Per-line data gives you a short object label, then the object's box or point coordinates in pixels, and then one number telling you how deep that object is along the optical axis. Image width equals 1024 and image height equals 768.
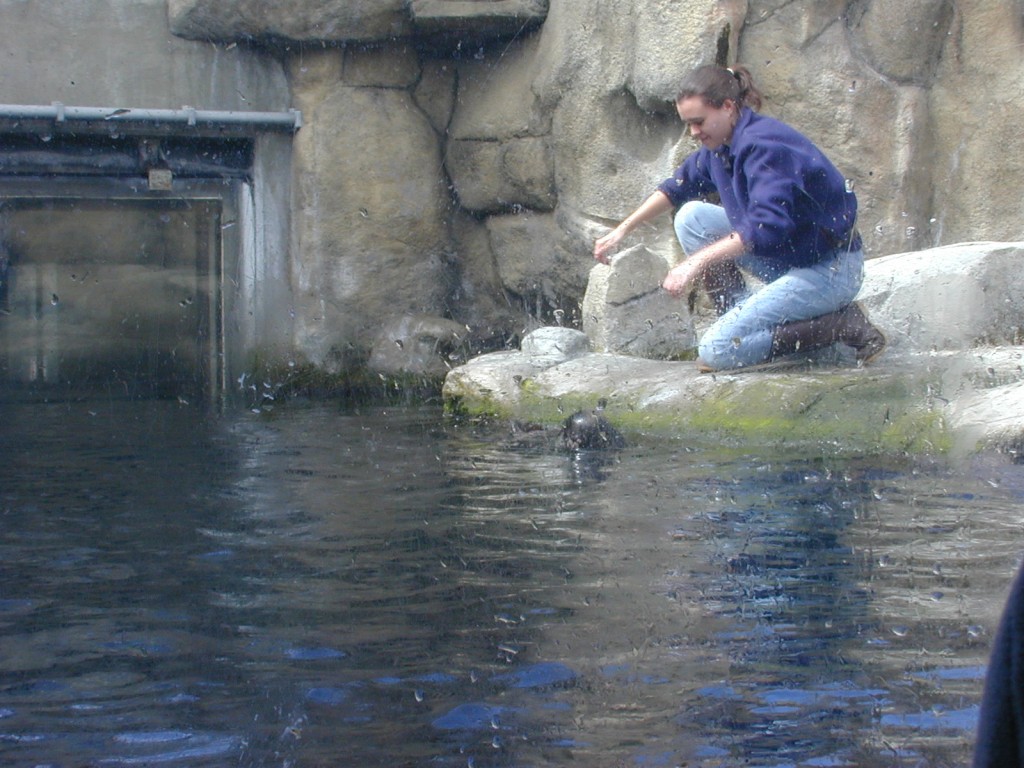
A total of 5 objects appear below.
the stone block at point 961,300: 6.04
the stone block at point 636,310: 6.84
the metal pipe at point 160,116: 8.10
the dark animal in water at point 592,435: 5.22
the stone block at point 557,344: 6.67
